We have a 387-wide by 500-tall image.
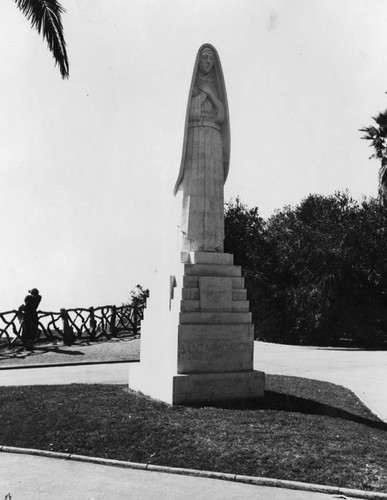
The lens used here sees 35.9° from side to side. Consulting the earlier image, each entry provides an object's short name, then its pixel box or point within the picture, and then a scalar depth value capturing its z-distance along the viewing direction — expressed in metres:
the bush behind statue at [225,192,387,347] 25.80
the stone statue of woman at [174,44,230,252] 9.91
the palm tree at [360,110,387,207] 25.98
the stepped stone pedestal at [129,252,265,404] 9.09
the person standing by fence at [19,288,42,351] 19.77
